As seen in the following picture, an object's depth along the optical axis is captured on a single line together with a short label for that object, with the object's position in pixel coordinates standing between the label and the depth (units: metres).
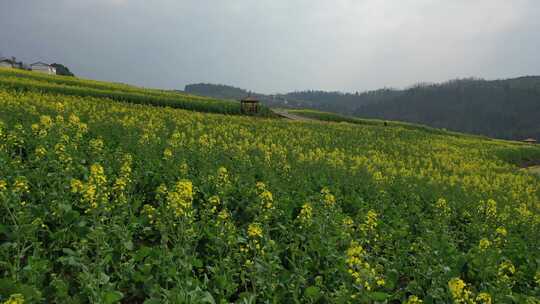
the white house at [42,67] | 108.94
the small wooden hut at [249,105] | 40.88
